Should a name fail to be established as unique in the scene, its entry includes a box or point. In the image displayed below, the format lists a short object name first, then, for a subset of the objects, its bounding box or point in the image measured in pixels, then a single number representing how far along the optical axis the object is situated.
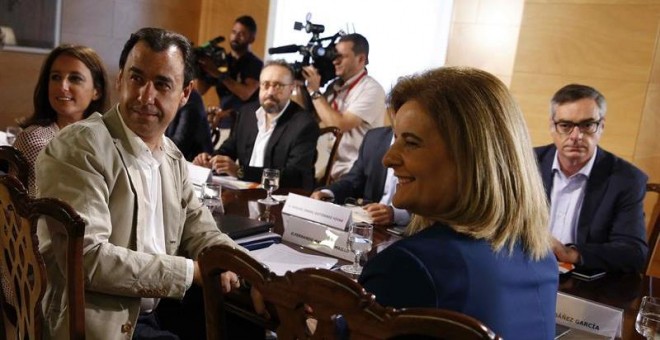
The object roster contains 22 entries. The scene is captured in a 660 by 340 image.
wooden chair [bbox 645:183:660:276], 2.48
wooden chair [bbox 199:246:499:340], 0.65
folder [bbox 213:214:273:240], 1.76
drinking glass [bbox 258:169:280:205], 2.33
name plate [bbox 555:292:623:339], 1.41
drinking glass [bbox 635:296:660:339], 1.32
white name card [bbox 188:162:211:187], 2.34
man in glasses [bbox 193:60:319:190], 3.22
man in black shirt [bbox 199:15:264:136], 4.97
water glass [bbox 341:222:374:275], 1.63
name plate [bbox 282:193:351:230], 1.85
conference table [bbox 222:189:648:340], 1.49
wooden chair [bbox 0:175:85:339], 1.13
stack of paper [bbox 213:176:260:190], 2.66
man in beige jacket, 1.33
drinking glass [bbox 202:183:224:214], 2.02
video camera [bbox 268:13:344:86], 4.20
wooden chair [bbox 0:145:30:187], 1.82
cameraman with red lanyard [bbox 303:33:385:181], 4.03
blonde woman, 0.88
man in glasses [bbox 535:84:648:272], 2.15
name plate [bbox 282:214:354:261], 1.77
